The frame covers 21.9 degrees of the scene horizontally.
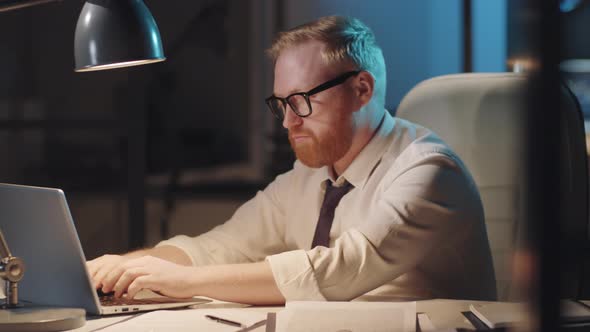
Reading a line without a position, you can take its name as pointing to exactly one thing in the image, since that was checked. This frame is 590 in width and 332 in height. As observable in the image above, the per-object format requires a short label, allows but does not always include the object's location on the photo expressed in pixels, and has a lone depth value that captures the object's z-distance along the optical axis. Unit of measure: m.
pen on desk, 2.22
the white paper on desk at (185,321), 2.20
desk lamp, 2.35
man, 2.37
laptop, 2.22
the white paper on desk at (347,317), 2.15
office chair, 2.61
